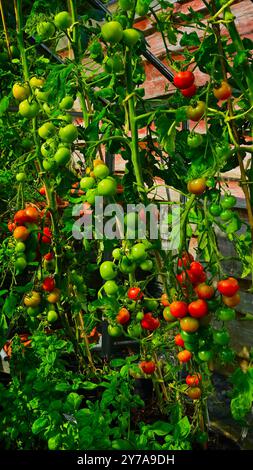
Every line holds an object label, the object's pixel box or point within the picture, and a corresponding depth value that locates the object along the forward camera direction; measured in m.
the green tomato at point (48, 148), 1.33
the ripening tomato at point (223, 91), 1.08
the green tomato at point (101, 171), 1.17
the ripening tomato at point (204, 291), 1.10
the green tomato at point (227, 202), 1.11
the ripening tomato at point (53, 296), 1.62
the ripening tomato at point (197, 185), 1.02
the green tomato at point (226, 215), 1.09
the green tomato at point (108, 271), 1.26
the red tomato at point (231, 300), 1.11
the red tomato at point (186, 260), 1.15
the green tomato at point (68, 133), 1.23
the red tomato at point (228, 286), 1.08
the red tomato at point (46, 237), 1.59
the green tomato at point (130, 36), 1.09
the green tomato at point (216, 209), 1.11
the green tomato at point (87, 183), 1.21
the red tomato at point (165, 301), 1.33
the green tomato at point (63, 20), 1.26
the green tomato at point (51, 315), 1.67
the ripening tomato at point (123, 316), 1.44
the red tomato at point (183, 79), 1.11
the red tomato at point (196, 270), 1.18
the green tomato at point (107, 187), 1.14
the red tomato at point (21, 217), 1.43
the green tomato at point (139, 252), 1.18
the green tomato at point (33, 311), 1.58
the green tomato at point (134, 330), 1.46
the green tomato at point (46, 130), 1.35
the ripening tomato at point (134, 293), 1.31
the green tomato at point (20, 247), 1.43
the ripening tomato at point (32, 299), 1.57
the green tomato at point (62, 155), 1.24
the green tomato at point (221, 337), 1.13
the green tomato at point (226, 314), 1.12
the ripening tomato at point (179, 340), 1.25
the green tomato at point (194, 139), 1.05
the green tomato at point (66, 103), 1.33
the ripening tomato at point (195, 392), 1.48
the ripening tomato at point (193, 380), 1.46
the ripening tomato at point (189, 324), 1.12
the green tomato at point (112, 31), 1.05
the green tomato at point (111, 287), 1.27
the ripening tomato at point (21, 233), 1.42
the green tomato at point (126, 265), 1.22
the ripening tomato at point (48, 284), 1.61
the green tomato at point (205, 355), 1.15
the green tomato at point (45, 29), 1.36
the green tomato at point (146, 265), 1.24
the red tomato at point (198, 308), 1.10
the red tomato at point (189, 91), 1.16
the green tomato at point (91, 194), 1.20
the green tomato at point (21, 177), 1.45
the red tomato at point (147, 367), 1.60
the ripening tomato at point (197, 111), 1.07
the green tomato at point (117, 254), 1.27
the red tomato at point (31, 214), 1.43
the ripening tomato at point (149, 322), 1.46
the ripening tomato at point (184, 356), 1.35
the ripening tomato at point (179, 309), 1.12
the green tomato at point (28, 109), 1.34
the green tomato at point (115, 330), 1.48
